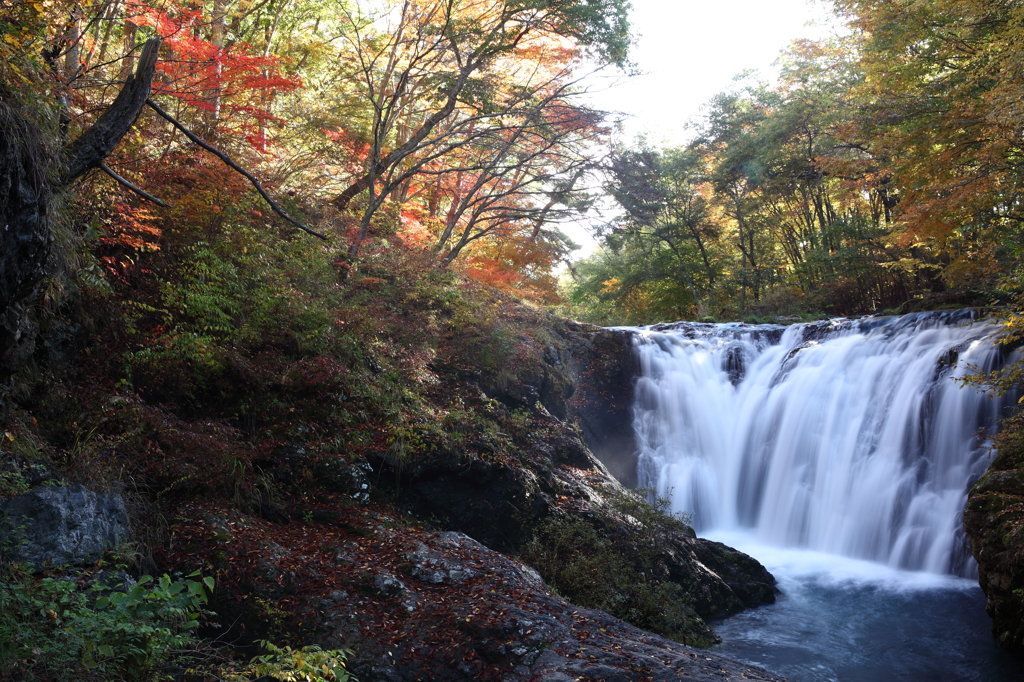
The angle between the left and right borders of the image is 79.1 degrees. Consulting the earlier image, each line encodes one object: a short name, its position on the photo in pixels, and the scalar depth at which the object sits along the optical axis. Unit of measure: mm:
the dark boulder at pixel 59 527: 4117
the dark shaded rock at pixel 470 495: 8109
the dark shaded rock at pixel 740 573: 8773
